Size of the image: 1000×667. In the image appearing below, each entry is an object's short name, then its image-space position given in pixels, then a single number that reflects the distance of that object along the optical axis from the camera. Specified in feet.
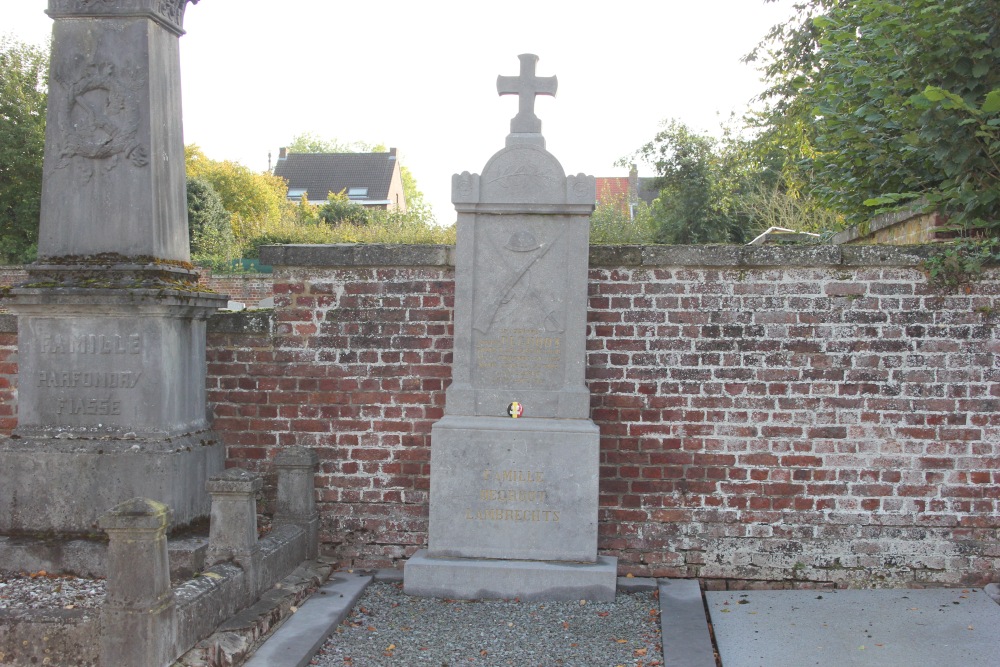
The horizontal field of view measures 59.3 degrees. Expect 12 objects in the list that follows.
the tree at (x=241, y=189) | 113.29
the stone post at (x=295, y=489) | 17.95
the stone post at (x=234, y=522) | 14.82
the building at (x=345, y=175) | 176.65
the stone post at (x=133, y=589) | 11.60
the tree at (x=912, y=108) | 18.52
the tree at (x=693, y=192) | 70.23
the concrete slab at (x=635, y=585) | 17.26
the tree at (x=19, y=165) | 84.02
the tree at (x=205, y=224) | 83.20
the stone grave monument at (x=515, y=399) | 16.85
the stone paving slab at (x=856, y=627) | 13.85
